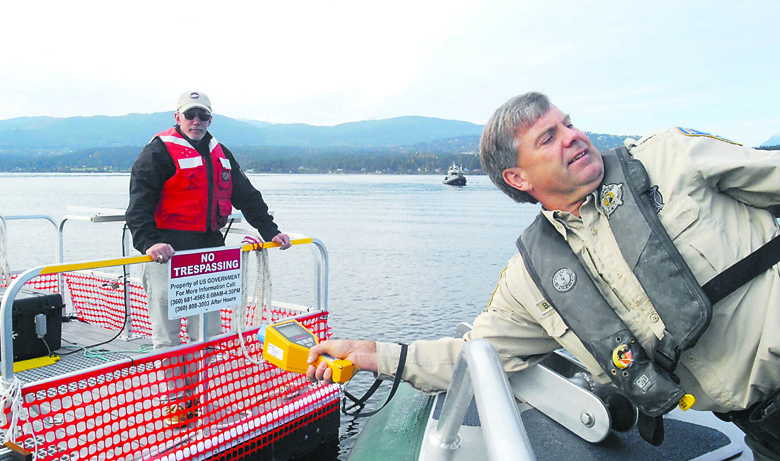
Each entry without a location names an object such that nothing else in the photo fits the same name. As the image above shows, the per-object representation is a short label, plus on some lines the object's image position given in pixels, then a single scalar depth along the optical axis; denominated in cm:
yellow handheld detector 207
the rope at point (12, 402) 285
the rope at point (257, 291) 416
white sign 376
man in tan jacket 171
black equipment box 454
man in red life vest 396
